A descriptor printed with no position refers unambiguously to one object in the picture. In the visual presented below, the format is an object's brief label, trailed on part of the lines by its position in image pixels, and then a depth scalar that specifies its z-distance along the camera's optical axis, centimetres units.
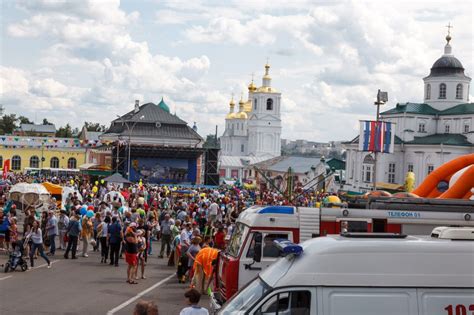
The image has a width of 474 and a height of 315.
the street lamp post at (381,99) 3337
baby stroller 1830
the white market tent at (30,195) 2922
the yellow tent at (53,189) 3128
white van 763
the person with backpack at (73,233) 2125
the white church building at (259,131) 15675
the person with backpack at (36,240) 1886
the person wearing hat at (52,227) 2116
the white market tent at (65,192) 3075
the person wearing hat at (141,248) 1816
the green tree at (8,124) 16808
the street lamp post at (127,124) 8856
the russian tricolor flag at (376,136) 3612
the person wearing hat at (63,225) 2314
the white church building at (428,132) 8556
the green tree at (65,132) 16304
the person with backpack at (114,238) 2023
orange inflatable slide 2488
